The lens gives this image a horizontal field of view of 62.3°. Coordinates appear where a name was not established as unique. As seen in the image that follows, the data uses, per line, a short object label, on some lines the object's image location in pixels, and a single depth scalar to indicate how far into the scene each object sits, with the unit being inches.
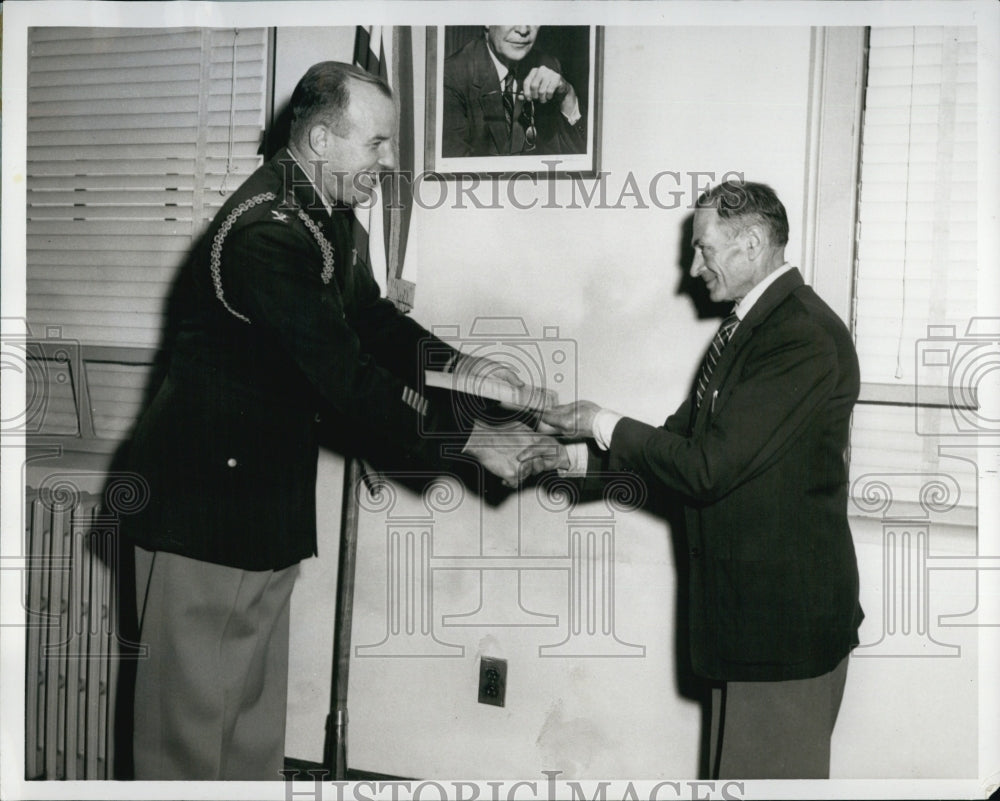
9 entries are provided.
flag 72.1
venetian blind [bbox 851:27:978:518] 70.3
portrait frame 71.4
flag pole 76.7
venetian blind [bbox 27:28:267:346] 73.7
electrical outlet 76.5
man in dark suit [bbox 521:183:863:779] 66.4
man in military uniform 69.7
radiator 75.9
